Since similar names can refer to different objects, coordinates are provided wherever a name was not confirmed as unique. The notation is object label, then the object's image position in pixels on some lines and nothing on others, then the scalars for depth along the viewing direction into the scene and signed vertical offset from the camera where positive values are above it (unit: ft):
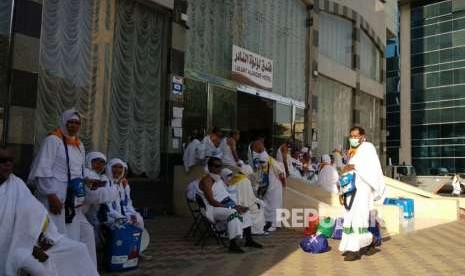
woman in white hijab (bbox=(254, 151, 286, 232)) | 35.04 -0.83
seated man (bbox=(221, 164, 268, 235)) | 29.30 -1.24
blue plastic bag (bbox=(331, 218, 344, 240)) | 31.89 -3.39
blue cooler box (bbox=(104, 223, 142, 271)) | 20.86 -3.07
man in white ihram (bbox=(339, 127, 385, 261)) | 25.31 -1.09
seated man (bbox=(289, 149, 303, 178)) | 45.42 +0.67
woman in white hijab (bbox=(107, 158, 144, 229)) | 22.97 -0.93
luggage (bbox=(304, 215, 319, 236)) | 32.32 -3.32
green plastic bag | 31.68 -3.22
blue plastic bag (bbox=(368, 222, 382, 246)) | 27.84 -2.98
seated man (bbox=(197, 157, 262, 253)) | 26.07 -1.79
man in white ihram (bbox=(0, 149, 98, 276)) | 13.07 -1.80
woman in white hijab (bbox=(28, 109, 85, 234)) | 18.43 +0.03
